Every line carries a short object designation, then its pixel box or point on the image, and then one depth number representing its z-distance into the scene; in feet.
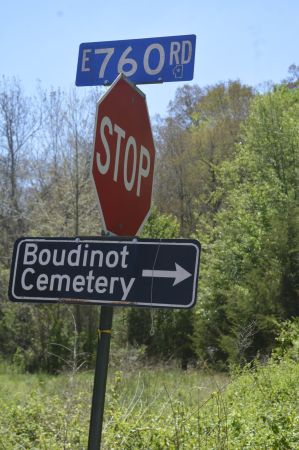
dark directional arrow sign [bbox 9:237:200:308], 17.33
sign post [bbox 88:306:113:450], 17.79
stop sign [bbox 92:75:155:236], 18.20
